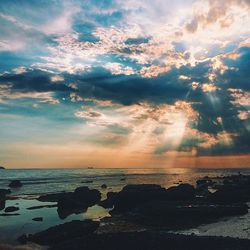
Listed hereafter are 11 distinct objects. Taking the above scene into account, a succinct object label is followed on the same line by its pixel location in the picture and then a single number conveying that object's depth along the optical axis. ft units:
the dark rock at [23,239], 96.38
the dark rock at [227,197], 165.82
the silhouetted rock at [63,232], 95.74
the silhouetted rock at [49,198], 196.86
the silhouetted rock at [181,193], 172.91
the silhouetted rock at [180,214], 120.03
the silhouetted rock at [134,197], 153.00
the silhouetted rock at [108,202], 166.88
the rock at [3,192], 213.59
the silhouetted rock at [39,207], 163.10
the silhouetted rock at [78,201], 153.95
